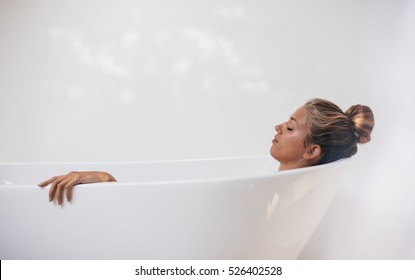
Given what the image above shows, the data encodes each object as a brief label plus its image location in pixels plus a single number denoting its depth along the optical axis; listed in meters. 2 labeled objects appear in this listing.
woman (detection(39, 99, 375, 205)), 1.52
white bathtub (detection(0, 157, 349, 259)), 1.13
